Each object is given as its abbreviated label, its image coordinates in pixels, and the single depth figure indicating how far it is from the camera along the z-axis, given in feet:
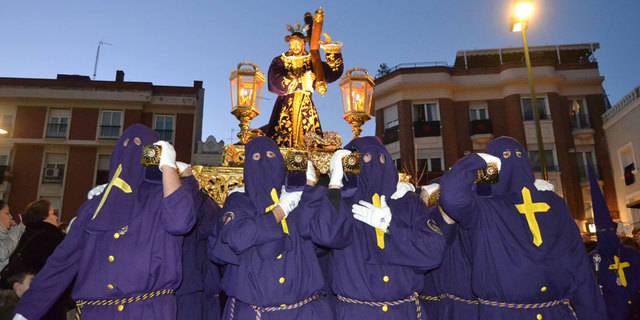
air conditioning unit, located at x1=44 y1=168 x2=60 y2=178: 75.82
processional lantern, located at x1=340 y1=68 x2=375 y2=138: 19.80
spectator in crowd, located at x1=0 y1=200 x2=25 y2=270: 16.31
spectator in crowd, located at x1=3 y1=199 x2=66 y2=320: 12.08
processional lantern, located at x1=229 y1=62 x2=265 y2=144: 19.19
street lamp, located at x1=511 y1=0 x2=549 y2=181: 32.04
